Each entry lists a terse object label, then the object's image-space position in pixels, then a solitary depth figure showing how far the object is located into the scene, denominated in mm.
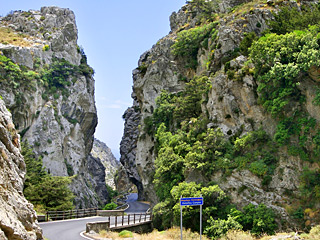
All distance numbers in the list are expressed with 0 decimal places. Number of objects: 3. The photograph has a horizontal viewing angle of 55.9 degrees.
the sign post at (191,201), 14748
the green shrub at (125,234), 20531
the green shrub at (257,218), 20578
